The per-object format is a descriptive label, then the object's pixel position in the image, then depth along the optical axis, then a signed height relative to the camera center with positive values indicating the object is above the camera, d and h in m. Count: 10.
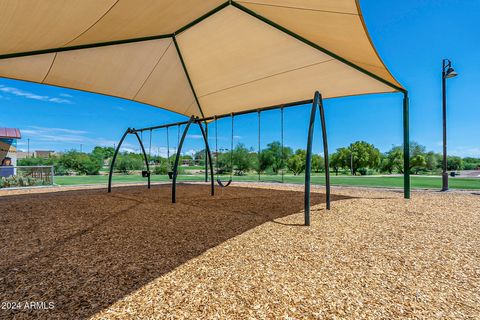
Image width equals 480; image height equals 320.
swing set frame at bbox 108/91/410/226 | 3.53 +0.63
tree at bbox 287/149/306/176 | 36.70 +0.79
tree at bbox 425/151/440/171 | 42.92 +1.44
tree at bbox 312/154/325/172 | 38.91 +0.87
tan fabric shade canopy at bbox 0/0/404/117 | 3.55 +2.56
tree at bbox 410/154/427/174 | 31.00 +0.76
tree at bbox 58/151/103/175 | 22.20 +0.39
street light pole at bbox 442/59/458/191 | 7.25 +2.11
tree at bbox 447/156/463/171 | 50.31 +1.04
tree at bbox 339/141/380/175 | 40.22 +2.00
